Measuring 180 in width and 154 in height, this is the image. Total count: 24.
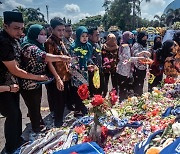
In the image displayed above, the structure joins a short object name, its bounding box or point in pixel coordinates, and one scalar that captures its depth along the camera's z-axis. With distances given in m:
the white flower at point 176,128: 1.42
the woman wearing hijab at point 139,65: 3.31
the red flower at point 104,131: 1.73
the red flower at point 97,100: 1.63
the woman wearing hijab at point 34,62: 2.16
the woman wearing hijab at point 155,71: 3.26
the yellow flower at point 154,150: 1.32
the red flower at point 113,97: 1.73
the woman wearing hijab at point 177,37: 3.49
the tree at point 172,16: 20.00
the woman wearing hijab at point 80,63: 2.72
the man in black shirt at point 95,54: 3.07
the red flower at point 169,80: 2.79
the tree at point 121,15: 32.16
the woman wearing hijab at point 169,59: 3.14
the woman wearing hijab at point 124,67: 3.17
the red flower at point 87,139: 1.71
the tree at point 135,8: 29.41
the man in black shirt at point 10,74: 1.82
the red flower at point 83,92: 1.69
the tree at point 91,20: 49.13
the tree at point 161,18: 27.76
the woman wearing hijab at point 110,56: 3.22
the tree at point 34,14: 37.22
